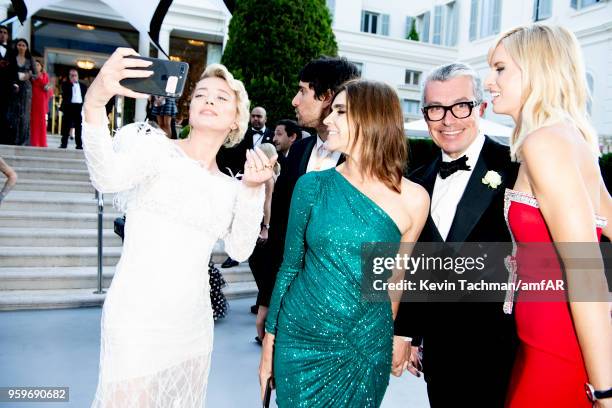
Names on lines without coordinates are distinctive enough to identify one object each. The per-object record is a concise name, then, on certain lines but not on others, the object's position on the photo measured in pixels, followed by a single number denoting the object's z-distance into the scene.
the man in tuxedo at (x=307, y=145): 2.64
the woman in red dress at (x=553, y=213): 1.40
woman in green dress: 1.81
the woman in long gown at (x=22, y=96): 8.73
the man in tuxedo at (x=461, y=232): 2.01
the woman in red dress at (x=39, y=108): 9.72
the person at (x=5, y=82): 8.36
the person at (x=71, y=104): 10.27
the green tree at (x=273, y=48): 8.73
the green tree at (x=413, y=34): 25.31
